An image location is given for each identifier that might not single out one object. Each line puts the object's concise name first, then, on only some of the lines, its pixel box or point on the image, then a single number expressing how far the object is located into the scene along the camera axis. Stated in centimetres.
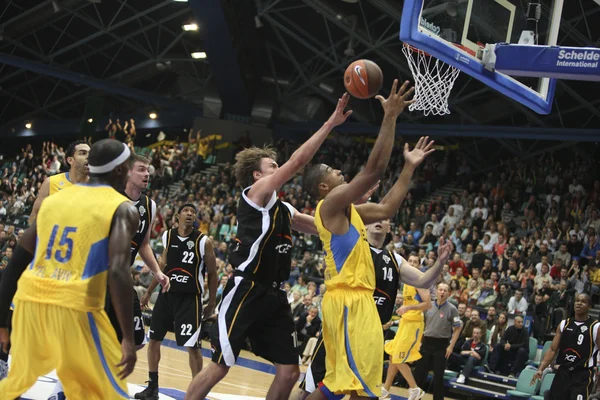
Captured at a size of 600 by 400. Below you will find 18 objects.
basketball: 645
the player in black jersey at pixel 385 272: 747
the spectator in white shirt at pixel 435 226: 1987
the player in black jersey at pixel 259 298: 612
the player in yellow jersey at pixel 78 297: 430
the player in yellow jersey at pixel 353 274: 545
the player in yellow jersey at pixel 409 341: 1088
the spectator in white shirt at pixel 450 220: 2025
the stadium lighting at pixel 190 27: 2601
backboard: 980
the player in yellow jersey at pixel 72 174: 676
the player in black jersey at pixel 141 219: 727
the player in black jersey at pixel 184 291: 837
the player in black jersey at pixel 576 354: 955
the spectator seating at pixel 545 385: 1198
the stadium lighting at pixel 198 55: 2881
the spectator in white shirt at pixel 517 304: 1479
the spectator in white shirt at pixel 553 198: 2061
